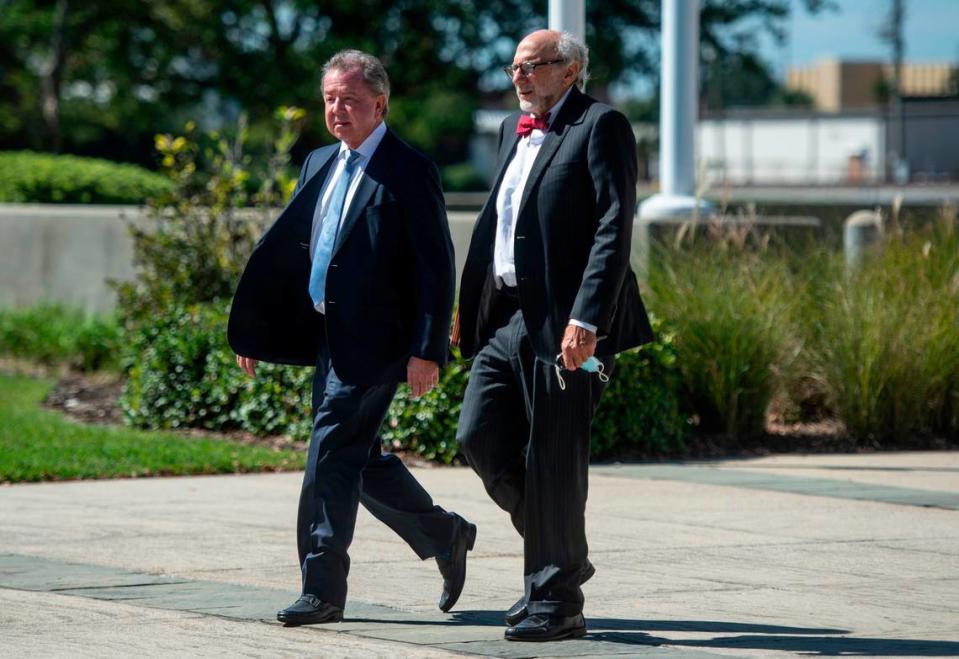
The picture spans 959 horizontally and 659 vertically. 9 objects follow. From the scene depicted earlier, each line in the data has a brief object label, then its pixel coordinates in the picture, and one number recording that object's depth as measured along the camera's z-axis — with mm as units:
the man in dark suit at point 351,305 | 10273
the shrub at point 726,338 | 19250
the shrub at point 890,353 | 19187
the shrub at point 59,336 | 26609
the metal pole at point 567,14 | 18953
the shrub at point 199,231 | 23453
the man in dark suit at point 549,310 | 9703
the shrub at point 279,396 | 18281
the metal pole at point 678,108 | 22516
